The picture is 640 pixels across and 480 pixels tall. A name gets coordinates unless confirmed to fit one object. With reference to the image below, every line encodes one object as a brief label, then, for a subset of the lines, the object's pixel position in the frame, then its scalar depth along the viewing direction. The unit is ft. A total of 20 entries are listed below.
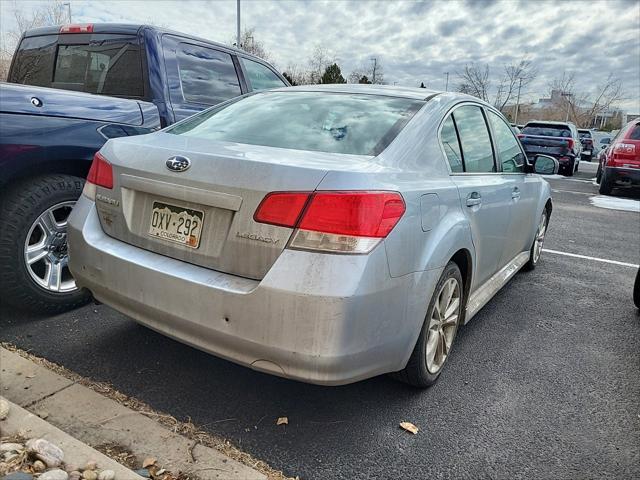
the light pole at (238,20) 76.07
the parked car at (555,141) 48.91
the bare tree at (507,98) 158.20
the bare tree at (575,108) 183.01
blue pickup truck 9.53
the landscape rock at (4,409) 6.77
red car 33.63
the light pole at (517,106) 160.66
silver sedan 6.22
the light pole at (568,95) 182.27
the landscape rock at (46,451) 6.03
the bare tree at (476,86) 158.92
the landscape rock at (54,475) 5.72
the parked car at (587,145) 82.89
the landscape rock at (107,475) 5.80
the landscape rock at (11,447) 6.17
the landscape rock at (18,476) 5.72
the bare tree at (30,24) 45.35
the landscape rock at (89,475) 5.84
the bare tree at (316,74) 137.90
